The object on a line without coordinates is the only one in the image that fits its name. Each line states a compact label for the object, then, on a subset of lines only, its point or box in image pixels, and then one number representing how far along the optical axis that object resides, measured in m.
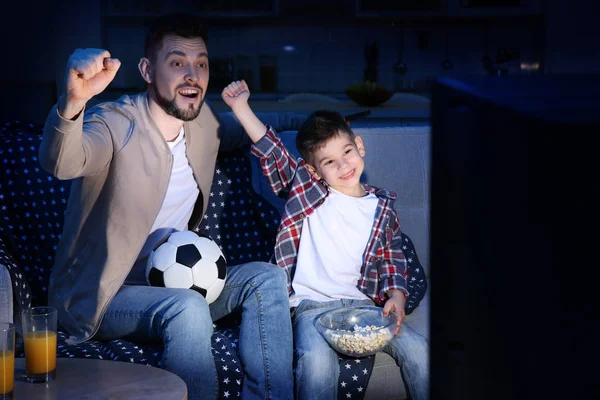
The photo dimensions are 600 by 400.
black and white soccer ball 1.97
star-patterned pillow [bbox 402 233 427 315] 2.33
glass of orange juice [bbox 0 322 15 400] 1.44
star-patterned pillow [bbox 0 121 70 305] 2.23
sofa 1.94
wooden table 1.44
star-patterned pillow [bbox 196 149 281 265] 2.39
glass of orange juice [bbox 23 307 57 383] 1.52
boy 2.15
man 1.82
